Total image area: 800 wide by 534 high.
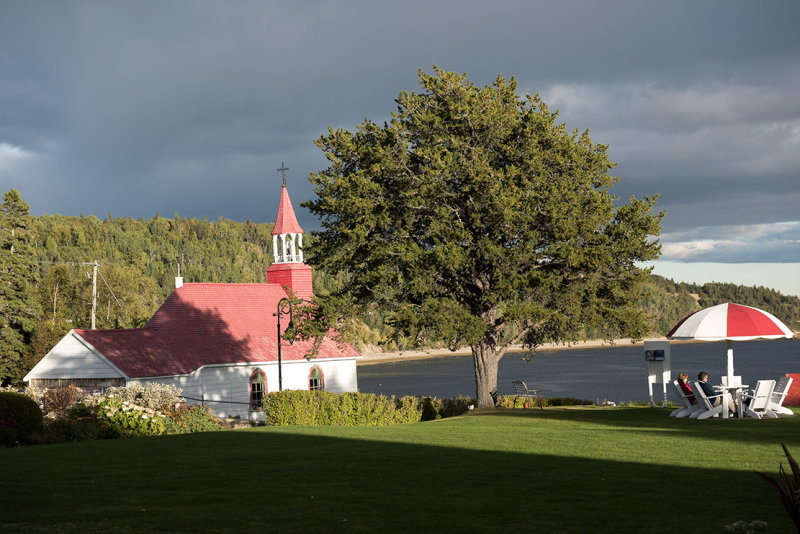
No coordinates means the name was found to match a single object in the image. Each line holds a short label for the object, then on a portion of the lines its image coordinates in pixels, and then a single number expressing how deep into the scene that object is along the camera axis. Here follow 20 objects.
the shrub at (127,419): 22.28
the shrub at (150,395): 26.22
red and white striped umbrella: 21.97
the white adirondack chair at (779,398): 21.61
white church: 40.81
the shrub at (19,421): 21.06
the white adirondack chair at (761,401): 21.33
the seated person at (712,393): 21.81
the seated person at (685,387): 22.19
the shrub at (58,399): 26.46
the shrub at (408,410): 30.42
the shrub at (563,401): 37.62
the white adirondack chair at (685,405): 22.39
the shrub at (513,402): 35.69
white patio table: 21.56
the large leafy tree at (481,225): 29.88
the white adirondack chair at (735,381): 22.52
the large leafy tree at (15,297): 53.12
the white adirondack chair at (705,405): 21.70
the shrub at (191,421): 23.50
